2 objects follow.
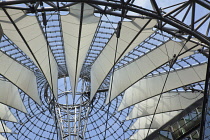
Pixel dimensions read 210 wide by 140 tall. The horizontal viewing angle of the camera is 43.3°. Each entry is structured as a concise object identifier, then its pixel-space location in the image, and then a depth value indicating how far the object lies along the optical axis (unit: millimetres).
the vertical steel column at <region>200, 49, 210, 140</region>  13453
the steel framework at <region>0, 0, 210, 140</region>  13984
